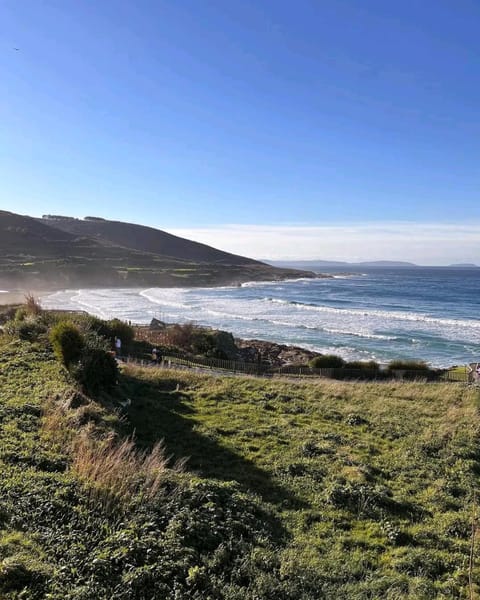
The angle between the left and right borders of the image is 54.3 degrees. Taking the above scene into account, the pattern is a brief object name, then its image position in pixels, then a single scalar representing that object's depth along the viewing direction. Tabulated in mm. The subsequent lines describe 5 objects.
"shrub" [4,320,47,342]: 19492
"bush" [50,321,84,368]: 14297
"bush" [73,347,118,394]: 13469
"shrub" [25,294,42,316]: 24719
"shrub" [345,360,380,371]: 25750
